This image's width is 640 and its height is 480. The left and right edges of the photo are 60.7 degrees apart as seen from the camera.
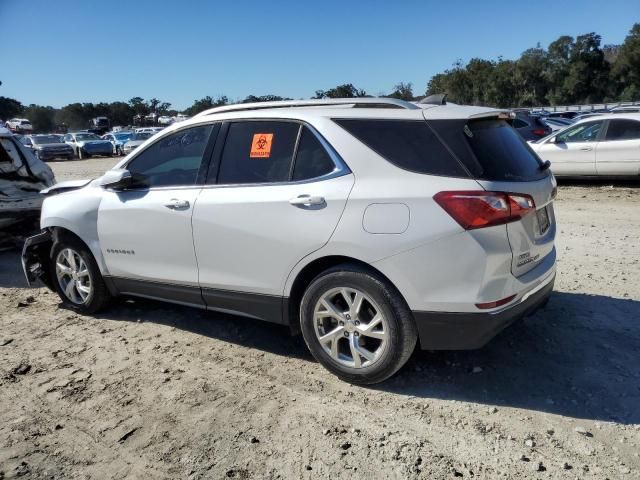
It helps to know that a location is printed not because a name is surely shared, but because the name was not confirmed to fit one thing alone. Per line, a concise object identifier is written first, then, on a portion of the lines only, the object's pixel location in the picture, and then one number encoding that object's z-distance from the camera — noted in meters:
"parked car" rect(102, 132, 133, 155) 35.91
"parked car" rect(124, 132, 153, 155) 29.38
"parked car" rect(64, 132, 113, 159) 33.94
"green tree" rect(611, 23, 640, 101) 59.53
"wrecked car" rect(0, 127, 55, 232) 7.50
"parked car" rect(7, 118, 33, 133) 62.59
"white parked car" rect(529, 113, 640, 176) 11.12
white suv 3.14
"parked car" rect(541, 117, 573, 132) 22.43
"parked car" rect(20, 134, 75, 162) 32.00
